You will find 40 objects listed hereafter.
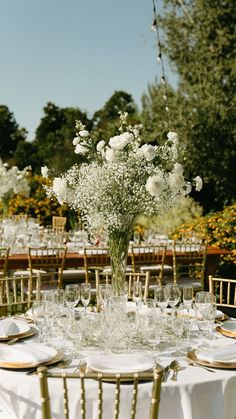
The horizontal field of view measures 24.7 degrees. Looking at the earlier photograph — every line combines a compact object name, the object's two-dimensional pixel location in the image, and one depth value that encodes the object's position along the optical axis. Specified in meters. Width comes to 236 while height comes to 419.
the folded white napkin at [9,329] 2.98
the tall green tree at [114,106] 30.16
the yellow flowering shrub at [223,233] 8.34
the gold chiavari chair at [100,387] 1.83
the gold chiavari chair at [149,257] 6.59
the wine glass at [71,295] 3.01
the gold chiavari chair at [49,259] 6.38
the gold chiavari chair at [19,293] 4.04
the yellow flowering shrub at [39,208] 13.81
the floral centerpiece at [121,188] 3.39
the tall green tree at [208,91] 12.85
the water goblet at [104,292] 3.22
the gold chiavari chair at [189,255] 6.69
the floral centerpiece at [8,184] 8.52
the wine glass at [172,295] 3.07
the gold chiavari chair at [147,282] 4.14
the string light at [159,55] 4.10
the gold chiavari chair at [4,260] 6.12
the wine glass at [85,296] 3.17
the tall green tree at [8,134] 34.00
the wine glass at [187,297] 3.11
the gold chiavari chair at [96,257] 6.64
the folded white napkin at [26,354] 2.50
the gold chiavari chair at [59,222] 11.04
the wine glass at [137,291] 3.27
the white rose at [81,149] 3.60
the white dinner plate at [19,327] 2.97
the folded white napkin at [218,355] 2.50
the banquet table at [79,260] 6.76
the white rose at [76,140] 3.72
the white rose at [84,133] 3.61
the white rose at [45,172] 3.77
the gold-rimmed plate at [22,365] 2.43
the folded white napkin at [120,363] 2.34
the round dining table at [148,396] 2.24
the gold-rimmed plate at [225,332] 3.06
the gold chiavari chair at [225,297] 7.38
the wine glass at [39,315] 2.91
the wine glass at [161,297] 3.05
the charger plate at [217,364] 2.46
